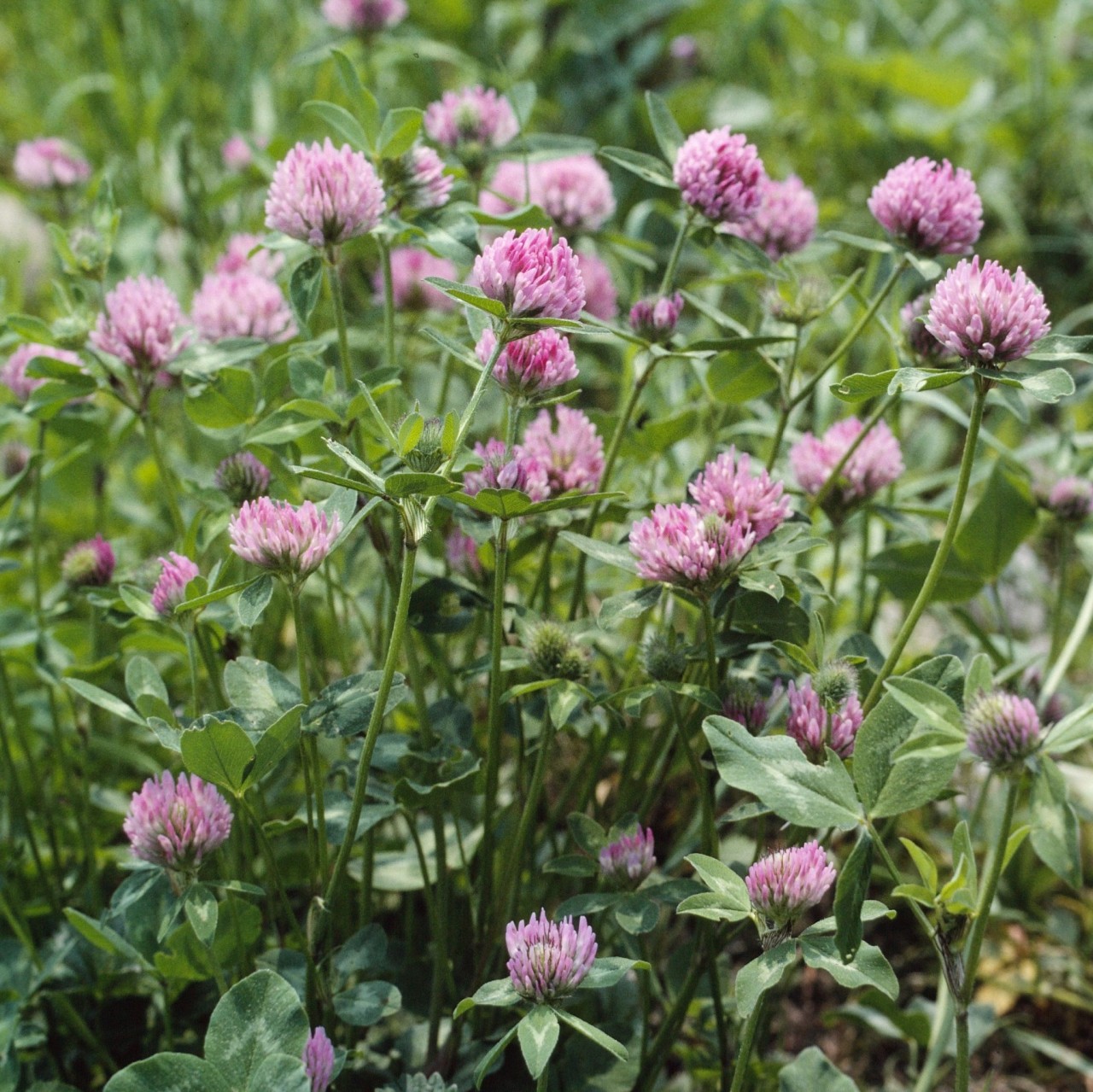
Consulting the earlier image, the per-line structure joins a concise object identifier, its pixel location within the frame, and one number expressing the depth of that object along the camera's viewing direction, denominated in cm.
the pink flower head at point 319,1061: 78
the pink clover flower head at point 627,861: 82
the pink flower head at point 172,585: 82
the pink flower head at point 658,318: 85
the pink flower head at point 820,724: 81
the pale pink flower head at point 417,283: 103
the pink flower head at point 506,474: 80
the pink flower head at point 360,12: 109
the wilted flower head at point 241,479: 87
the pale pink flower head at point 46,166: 114
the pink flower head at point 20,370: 94
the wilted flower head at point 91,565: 90
